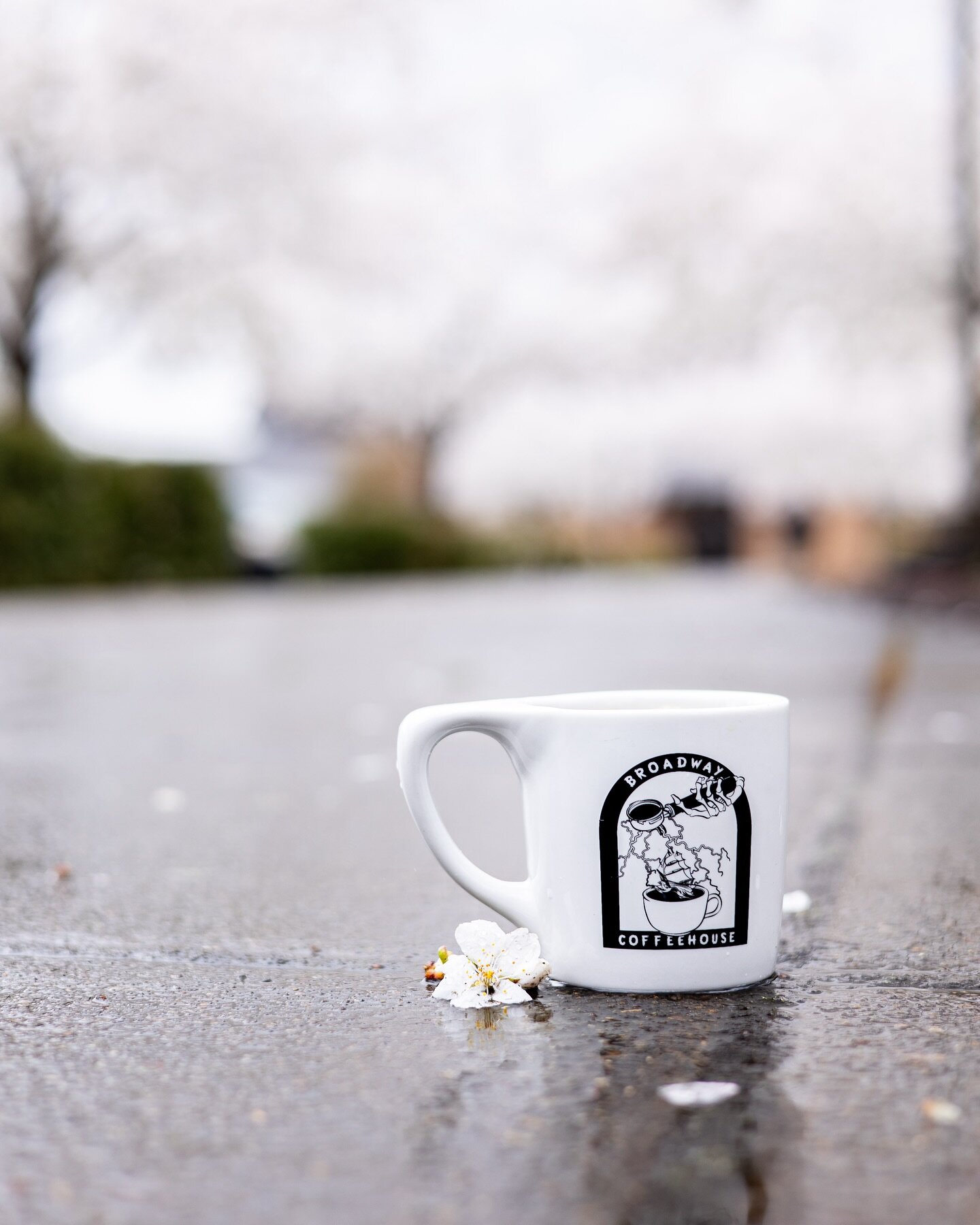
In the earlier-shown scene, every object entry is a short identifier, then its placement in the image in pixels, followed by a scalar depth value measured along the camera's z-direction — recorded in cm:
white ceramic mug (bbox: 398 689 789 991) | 70
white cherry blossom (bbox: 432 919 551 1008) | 70
